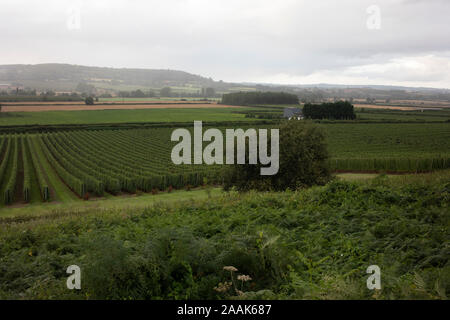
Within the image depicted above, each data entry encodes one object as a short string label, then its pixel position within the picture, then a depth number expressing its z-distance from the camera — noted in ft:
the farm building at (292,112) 329.52
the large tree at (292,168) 79.25
